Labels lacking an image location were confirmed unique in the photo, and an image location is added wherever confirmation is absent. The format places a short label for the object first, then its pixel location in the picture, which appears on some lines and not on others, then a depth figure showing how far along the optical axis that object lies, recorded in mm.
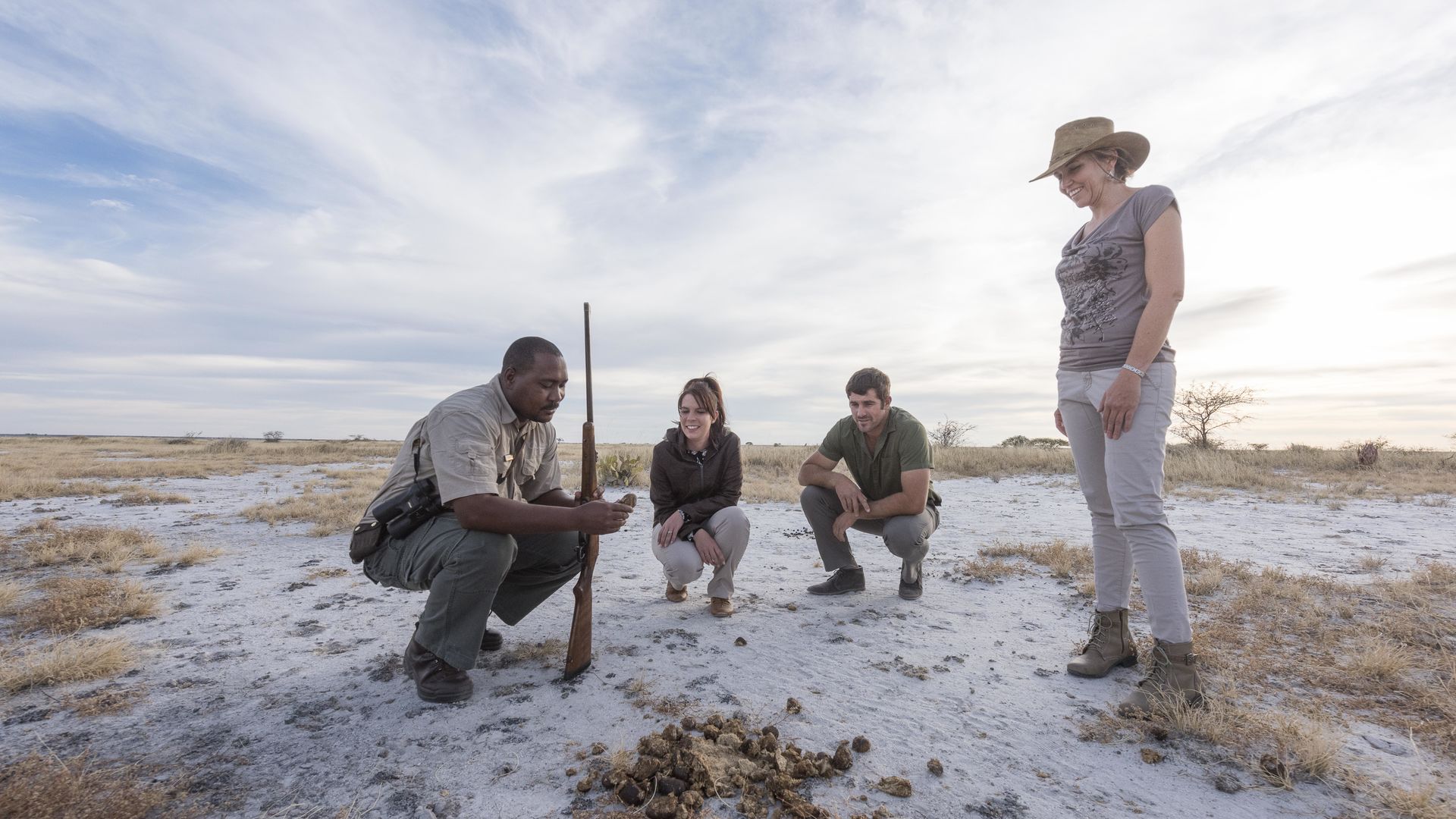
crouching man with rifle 2723
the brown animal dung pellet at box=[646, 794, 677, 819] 1858
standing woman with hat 2559
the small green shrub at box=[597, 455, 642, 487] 10891
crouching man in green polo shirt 4086
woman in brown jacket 3943
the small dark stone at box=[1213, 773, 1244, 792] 2041
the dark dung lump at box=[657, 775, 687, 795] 1985
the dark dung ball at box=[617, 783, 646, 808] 1952
